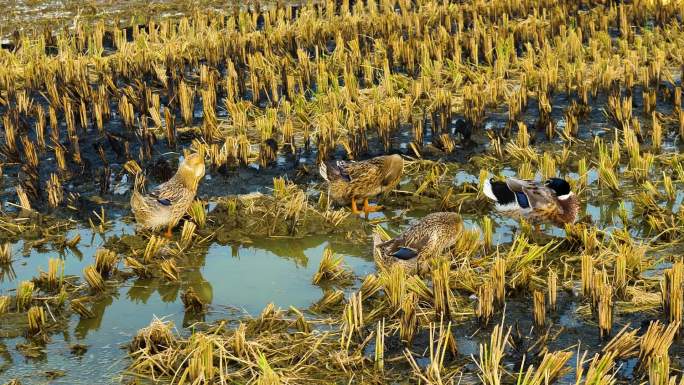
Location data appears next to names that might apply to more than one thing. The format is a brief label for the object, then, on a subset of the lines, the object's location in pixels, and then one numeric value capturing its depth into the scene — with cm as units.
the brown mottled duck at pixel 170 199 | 751
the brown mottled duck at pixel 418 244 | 670
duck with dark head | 740
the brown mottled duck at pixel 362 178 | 821
